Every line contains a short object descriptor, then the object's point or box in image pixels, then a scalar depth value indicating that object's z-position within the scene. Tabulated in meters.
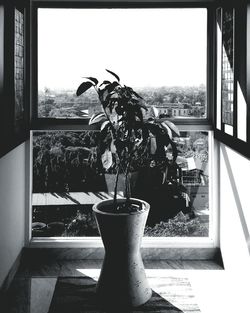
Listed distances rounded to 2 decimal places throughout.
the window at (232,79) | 2.78
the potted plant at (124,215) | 2.88
